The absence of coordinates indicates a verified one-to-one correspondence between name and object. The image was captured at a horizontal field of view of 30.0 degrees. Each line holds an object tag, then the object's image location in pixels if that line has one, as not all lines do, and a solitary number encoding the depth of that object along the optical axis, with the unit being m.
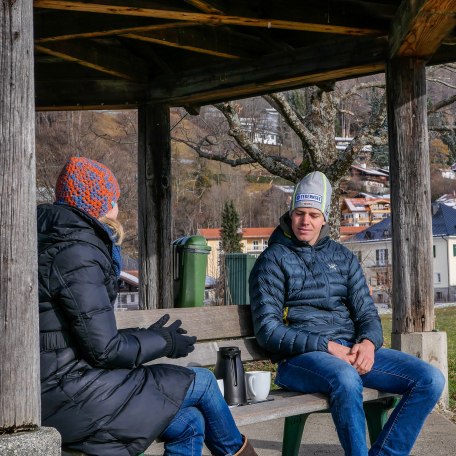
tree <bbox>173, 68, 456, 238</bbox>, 11.01
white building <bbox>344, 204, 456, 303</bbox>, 69.12
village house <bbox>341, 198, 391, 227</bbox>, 97.69
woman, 3.07
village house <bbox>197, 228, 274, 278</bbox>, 82.50
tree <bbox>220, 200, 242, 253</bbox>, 41.68
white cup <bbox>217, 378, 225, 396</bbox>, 4.01
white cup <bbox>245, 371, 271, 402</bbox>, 4.12
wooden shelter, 5.49
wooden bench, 4.18
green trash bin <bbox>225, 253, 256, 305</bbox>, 12.75
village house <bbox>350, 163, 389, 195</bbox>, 108.56
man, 4.14
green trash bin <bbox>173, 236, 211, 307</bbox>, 7.01
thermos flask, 4.02
